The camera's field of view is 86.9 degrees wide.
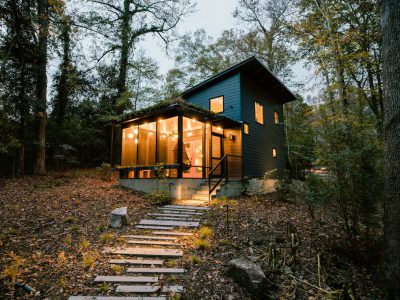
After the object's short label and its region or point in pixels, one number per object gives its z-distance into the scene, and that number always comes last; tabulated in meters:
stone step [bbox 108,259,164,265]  3.69
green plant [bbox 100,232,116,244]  4.48
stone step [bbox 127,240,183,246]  4.45
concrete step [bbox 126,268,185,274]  3.47
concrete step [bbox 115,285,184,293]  2.99
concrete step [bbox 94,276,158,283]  3.20
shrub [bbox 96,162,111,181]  11.96
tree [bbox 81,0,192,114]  14.55
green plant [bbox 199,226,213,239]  4.76
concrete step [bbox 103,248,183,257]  4.00
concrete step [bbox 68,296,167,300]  2.81
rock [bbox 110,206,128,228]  5.34
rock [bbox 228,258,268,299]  3.03
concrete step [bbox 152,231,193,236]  5.00
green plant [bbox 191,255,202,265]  3.74
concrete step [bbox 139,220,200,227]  5.57
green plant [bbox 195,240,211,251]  4.23
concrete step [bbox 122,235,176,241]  4.72
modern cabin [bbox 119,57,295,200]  8.85
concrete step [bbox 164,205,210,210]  7.01
